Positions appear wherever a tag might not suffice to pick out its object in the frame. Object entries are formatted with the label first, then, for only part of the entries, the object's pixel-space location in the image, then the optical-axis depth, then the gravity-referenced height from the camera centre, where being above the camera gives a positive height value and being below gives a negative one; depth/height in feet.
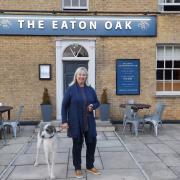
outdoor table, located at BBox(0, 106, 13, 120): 22.18 -2.54
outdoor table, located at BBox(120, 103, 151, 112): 23.35 -2.41
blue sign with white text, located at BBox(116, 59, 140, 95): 27.83 +0.82
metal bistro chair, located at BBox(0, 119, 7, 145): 21.02 -4.79
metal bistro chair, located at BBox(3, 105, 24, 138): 22.64 -4.10
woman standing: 13.44 -1.77
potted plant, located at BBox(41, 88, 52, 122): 26.30 -3.00
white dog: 13.64 -3.55
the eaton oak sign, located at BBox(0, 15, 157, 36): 27.00 +7.15
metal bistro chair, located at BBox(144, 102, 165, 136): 23.08 -3.65
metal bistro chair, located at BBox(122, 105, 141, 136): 22.81 -3.67
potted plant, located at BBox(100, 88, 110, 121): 26.18 -3.21
